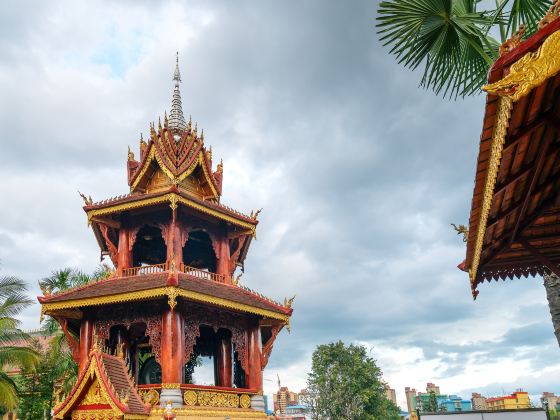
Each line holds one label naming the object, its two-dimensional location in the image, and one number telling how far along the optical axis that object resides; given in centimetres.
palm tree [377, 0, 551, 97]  867
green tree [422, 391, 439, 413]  5613
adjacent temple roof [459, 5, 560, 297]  408
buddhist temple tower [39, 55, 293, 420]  1527
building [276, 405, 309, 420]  7922
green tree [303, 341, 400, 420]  4400
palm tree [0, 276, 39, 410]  2278
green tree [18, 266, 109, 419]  2578
